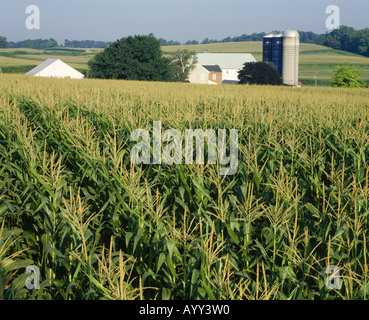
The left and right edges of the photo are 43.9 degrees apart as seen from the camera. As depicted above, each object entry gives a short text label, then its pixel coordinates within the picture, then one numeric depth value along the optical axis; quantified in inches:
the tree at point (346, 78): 2886.3
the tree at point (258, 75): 2358.5
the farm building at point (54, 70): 2615.7
